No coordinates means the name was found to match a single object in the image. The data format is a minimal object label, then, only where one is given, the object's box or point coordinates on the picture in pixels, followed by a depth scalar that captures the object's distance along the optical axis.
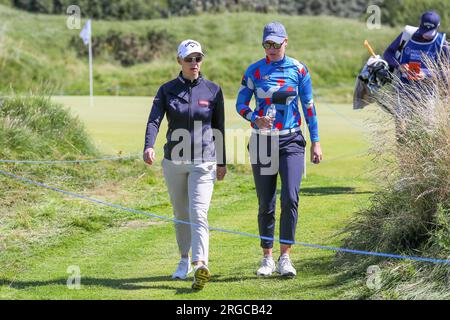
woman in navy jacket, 15.27
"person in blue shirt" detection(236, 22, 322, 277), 15.64
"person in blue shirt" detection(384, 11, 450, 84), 21.73
